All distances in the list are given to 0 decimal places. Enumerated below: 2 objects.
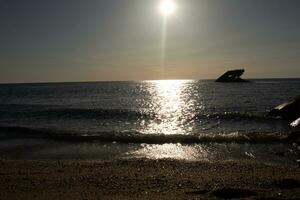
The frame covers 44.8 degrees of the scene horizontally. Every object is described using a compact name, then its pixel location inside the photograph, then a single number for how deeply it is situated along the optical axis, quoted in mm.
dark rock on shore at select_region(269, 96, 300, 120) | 30359
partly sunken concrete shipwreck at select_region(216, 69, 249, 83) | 141950
